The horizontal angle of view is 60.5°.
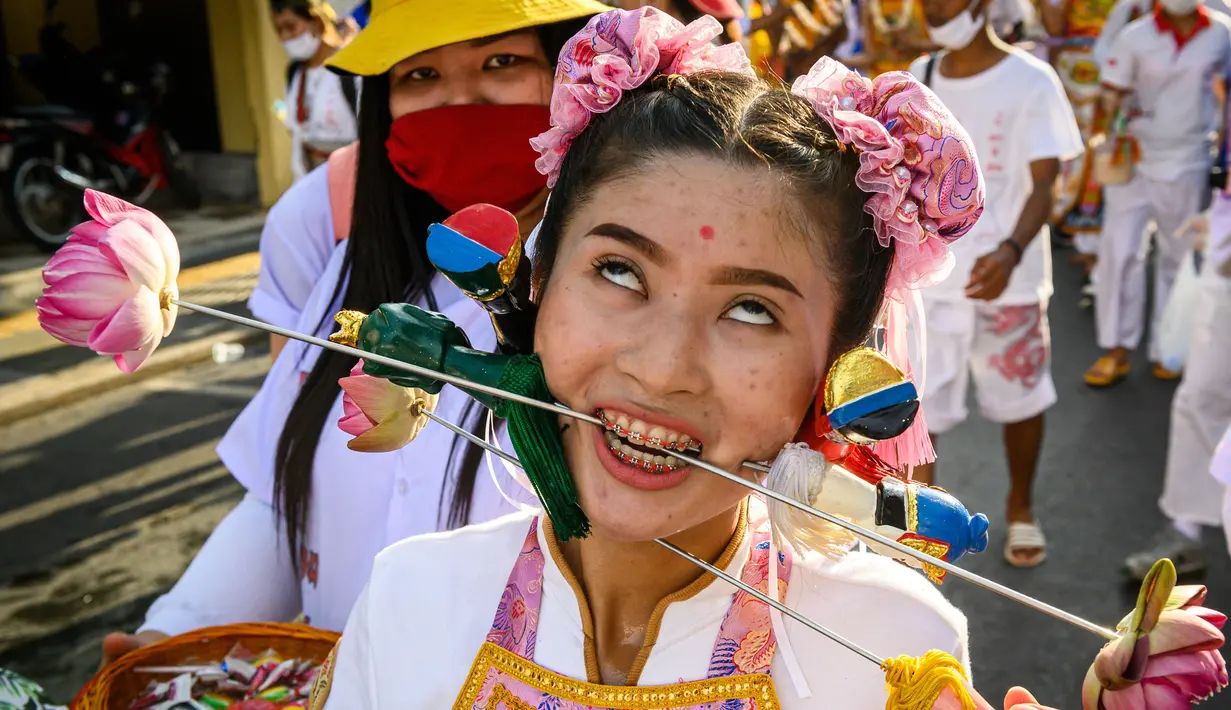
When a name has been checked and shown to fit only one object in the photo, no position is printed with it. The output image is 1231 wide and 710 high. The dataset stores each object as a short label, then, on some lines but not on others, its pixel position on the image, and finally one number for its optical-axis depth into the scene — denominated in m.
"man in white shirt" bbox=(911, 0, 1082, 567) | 3.95
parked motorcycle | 8.52
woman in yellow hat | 1.85
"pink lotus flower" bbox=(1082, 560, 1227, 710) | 0.93
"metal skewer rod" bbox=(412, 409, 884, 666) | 1.15
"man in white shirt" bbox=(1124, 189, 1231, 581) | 3.89
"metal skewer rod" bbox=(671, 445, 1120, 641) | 0.94
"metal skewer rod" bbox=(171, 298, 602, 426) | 1.09
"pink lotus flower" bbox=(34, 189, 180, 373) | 1.08
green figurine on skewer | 1.25
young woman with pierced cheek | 1.21
